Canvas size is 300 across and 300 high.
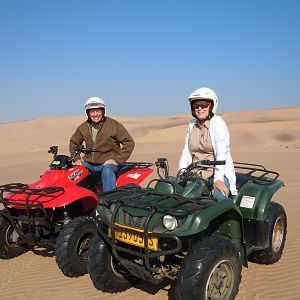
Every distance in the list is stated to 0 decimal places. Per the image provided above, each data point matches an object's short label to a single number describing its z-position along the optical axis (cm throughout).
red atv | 509
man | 613
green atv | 356
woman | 464
